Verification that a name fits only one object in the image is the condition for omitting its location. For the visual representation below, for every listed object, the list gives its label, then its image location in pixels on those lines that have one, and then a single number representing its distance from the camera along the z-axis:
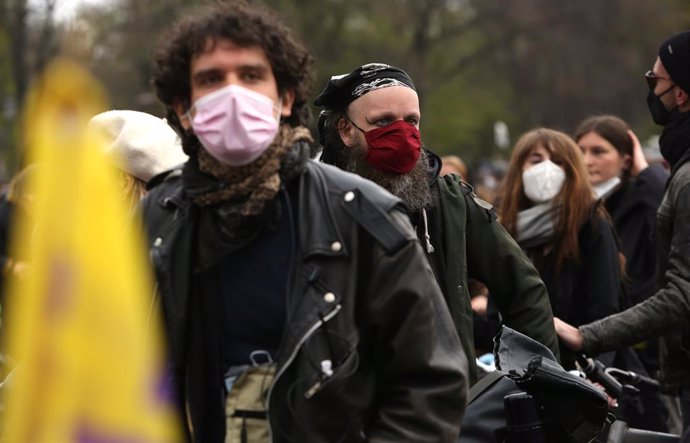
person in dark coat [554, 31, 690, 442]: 9.68
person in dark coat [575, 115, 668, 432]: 13.81
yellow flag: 4.18
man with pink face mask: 5.57
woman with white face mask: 11.66
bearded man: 8.34
